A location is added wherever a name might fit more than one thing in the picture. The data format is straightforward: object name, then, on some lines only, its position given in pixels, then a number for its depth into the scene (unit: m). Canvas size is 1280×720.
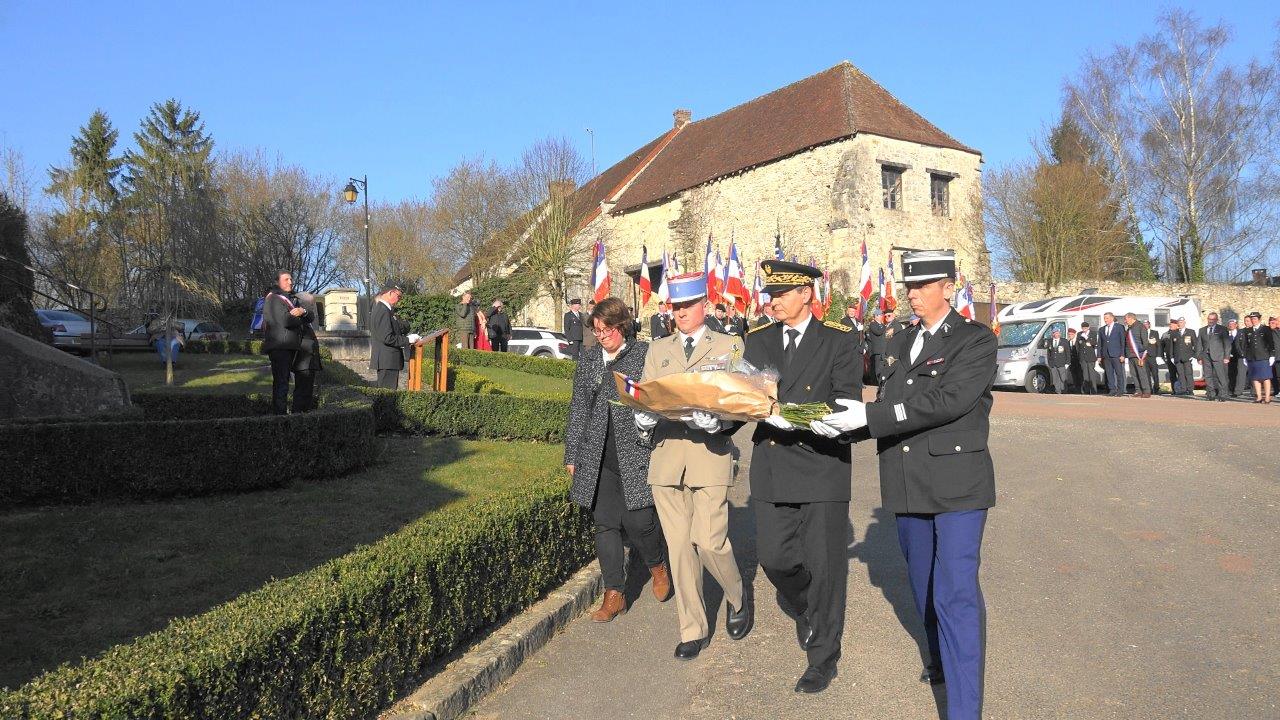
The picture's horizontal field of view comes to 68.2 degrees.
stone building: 35.09
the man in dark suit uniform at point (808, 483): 4.66
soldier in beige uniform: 5.09
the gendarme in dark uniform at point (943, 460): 3.92
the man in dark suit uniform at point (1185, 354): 21.12
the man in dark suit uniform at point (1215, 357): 19.83
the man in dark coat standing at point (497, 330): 26.14
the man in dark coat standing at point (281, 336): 10.77
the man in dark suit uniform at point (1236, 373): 20.77
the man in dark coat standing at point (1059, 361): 22.75
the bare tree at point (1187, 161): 39.88
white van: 23.66
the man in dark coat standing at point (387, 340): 13.03
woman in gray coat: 5.60
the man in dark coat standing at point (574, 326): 23.84
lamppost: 33.19
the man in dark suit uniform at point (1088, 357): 22.69
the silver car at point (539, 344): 31.47
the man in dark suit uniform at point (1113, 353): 21.56
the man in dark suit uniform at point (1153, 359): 21.89
